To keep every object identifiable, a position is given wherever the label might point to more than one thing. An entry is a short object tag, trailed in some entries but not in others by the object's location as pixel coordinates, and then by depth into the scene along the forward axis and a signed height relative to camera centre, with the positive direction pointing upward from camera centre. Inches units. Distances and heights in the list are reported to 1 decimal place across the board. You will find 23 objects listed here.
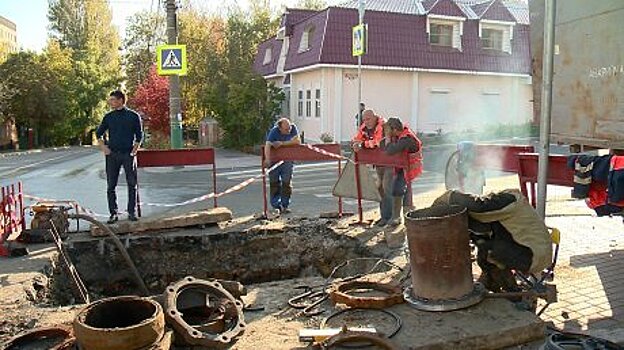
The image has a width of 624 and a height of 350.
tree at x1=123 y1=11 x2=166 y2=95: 2000.0 +285.0
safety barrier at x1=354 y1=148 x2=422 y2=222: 307.4 -22.1
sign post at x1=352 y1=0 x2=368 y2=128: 655.1 +93.1
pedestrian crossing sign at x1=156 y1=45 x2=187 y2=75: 588.7 +64.7
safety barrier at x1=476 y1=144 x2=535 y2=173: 252.5 -16.8
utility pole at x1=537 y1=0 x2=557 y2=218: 199.0 +5.5
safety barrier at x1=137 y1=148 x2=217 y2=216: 373.4 -22.4
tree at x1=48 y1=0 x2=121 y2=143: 2098.9 +391.7
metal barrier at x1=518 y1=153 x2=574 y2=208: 215.2 -21.0
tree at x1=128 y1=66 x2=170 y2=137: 1110.4 +34.7
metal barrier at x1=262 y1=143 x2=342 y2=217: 363.3 -21.1
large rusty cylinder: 181.6 -43.1
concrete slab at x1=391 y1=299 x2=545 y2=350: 166.4 -62.6
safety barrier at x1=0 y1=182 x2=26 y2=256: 287.4 -50.3
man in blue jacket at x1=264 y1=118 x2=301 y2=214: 379.6 -34.2
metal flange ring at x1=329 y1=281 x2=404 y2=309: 192.9 -60.8
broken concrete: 313.4 -55.5
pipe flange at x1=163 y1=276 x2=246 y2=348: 169.0 -60.9
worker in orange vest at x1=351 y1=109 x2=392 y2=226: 326.0 -13.2
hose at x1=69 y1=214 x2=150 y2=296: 257.1 -51.6
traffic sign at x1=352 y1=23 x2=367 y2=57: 655.1 +93.1
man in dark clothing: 334.6 -11.2
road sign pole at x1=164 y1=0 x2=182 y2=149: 676.1 +37.6
